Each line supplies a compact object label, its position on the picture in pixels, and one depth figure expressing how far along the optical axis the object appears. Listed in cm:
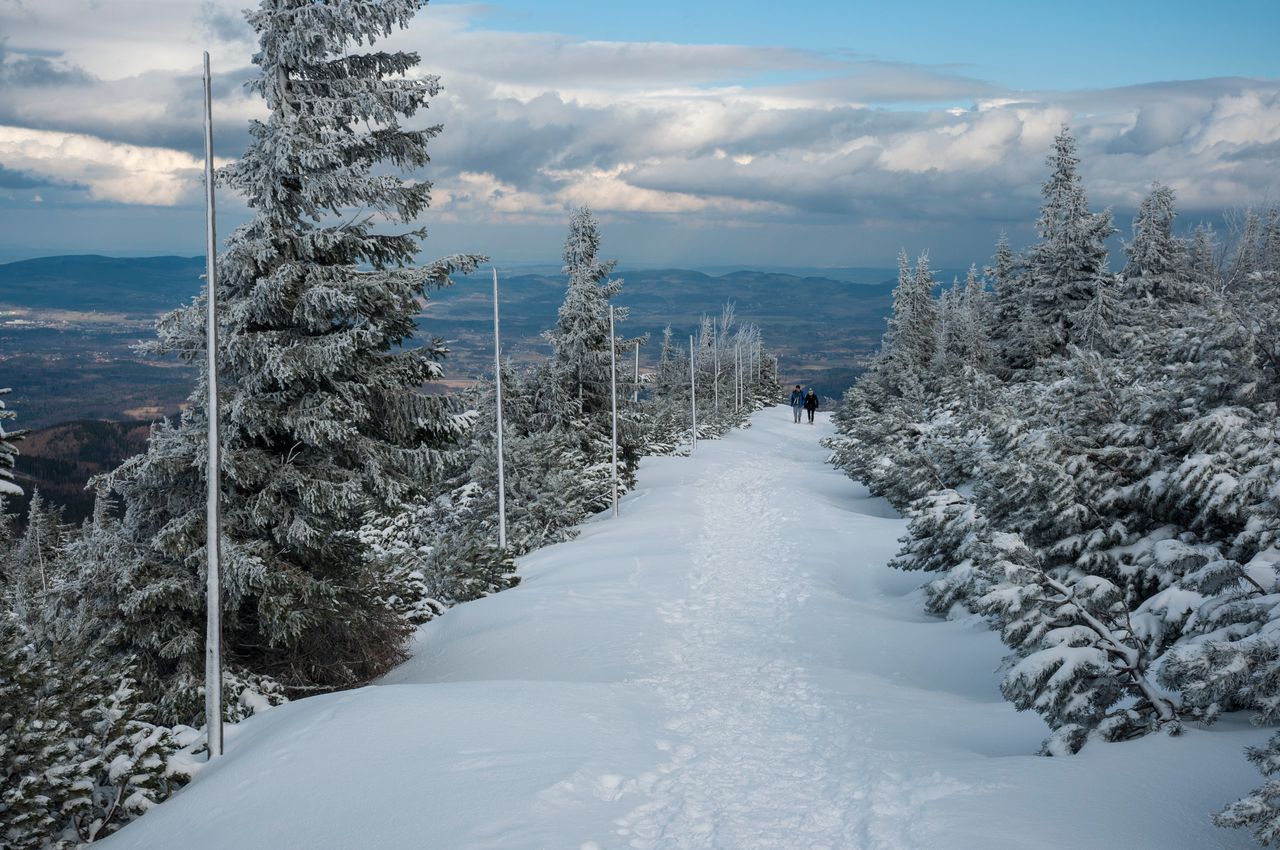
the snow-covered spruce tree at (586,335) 2912
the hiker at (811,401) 5553
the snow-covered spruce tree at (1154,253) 3997
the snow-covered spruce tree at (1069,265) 3416
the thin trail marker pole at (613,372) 2479
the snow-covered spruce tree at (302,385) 977
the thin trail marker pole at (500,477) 2008
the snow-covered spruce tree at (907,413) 1653
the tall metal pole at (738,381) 6367
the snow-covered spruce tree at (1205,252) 5966
